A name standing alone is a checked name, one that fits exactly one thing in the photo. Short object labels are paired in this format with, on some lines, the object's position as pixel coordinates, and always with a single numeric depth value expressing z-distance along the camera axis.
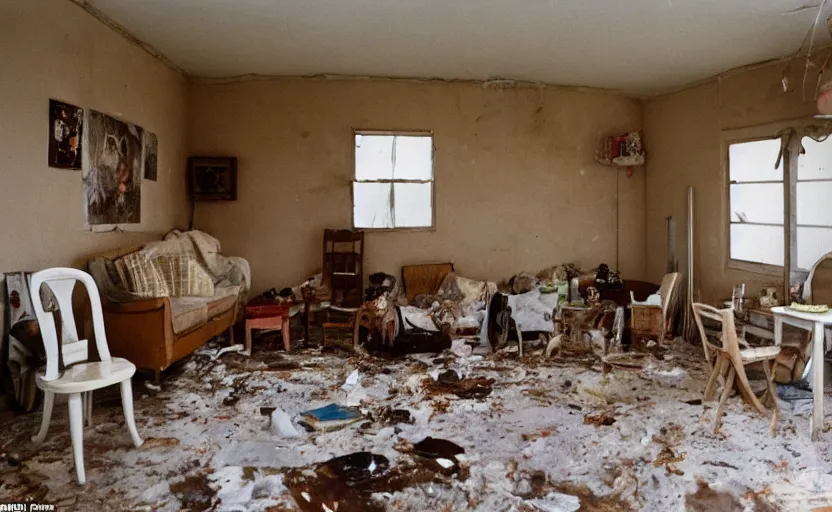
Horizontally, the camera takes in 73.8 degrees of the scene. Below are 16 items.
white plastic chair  2.77
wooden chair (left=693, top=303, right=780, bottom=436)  3.35
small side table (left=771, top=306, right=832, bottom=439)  3.25
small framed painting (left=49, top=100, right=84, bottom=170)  3.89
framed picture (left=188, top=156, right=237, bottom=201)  6.32
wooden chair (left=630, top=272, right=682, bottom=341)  5.30
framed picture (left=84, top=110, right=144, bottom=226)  4.39
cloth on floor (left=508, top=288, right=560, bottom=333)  5.32
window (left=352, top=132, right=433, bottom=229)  6.55
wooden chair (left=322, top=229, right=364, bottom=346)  6.25
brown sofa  3.89
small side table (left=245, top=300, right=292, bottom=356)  5.22
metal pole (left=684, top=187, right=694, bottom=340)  6.15
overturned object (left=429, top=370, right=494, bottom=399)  4.14
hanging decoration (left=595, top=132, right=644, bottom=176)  6.95
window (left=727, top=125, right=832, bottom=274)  5.06
